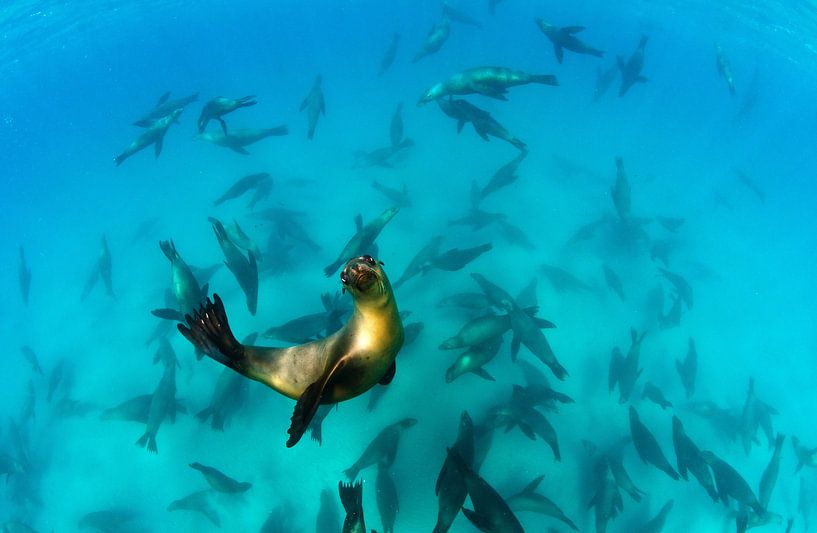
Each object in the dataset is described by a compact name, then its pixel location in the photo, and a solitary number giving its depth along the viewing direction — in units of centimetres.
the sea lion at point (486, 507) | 432
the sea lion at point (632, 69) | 1166
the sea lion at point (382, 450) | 578
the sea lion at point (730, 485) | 619
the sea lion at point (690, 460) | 604
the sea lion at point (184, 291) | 564
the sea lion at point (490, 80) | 829
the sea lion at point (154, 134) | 1030
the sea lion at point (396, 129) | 1174
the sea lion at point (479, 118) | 805
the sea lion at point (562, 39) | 935
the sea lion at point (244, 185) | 964
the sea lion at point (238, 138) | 1098
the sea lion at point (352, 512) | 417
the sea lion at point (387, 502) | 550
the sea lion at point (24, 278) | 1105
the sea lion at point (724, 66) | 1382
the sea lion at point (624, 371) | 700
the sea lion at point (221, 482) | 605
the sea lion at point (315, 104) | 1182
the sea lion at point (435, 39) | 1308
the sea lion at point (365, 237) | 687
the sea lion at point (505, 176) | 902
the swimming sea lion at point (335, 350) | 231
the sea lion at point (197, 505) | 684
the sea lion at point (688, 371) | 793
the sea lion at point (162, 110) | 1109
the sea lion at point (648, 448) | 612
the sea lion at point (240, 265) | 629
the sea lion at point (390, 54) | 1418
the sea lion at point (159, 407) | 668
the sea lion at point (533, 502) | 553
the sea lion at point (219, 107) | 912
